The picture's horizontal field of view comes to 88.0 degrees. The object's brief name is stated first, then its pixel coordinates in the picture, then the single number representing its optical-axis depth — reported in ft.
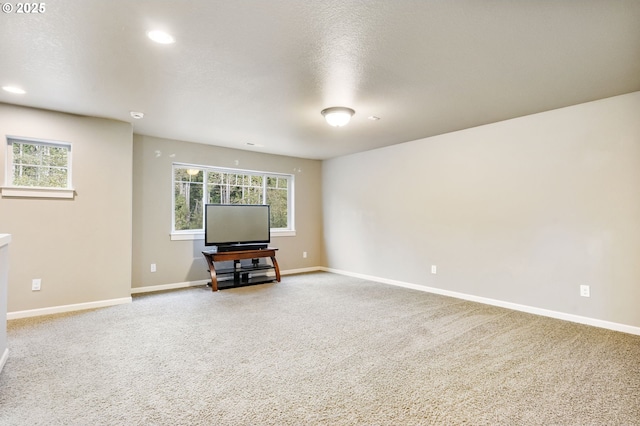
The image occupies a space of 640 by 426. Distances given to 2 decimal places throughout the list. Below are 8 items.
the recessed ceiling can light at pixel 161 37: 7.01
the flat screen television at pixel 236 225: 16.89
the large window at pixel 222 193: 17.28
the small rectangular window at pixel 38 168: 11.75
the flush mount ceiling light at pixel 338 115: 11.62
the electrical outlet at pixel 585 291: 11.16
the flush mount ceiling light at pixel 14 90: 9.99
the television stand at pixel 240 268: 16.35
